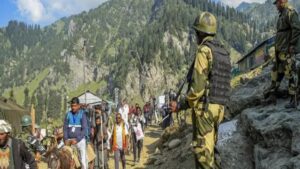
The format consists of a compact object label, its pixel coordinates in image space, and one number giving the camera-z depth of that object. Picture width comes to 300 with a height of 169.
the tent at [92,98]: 31.25
